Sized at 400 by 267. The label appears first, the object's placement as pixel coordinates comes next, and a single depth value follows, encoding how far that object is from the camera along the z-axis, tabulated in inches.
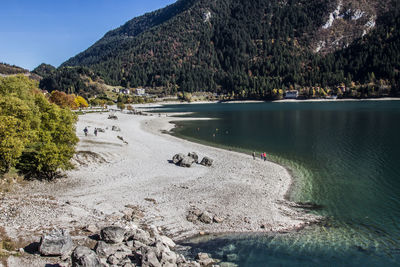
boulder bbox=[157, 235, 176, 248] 793.1
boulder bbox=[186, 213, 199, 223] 967.2
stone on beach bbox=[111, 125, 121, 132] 2995.6
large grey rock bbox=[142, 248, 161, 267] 634.8
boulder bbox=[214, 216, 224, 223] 965.1
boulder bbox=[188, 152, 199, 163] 1763.0
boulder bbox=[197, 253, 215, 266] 721.6
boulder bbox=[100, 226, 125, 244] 738.2
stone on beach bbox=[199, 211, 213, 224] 962.1
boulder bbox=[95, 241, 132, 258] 682.8
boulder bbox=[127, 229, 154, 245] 763.4
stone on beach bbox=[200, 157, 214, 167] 1701.9
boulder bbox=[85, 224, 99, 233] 808.8
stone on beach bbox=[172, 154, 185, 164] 1690.5
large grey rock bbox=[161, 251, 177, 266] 654.5
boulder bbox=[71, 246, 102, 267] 594.2
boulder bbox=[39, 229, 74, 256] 661.9
